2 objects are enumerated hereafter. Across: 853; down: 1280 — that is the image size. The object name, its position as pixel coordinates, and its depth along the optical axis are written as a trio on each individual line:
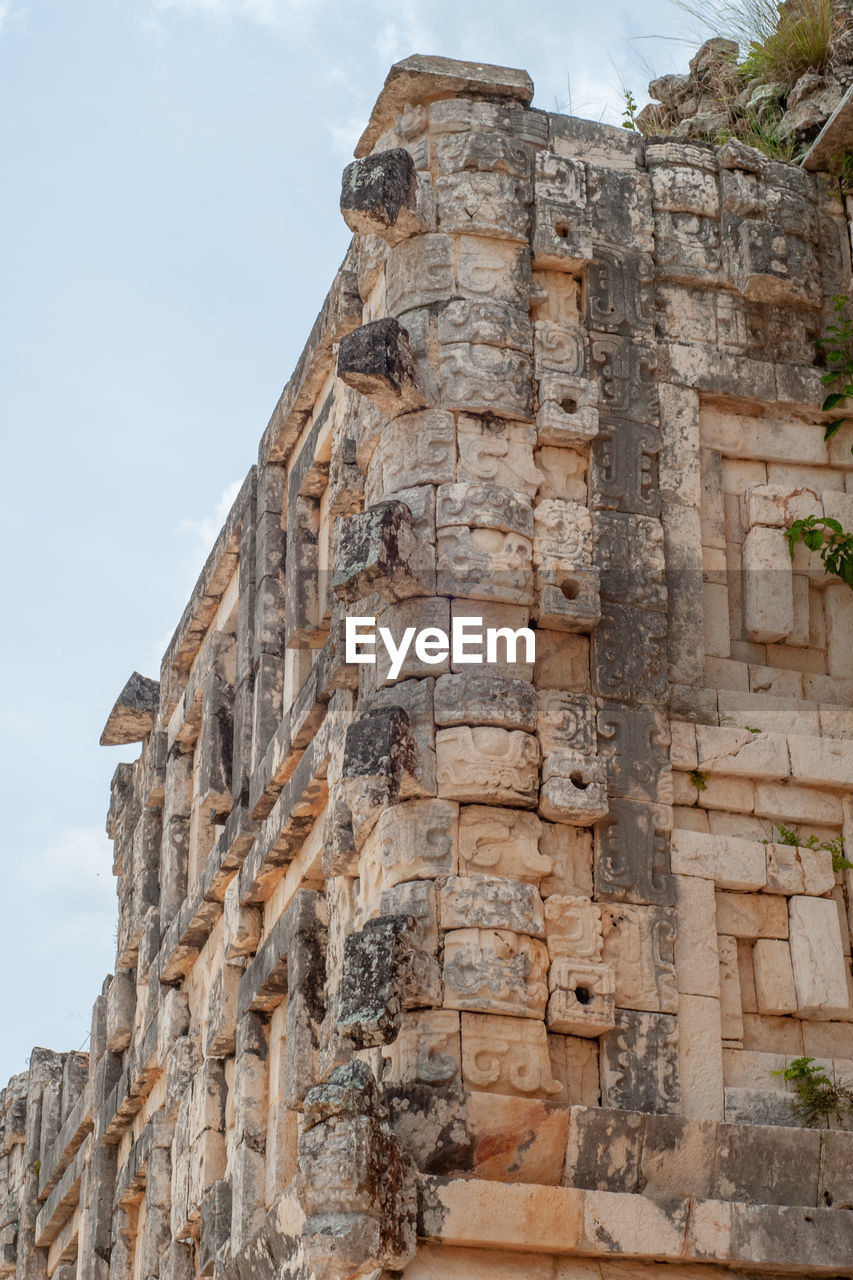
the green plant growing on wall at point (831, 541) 8.75
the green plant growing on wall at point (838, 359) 9.04
